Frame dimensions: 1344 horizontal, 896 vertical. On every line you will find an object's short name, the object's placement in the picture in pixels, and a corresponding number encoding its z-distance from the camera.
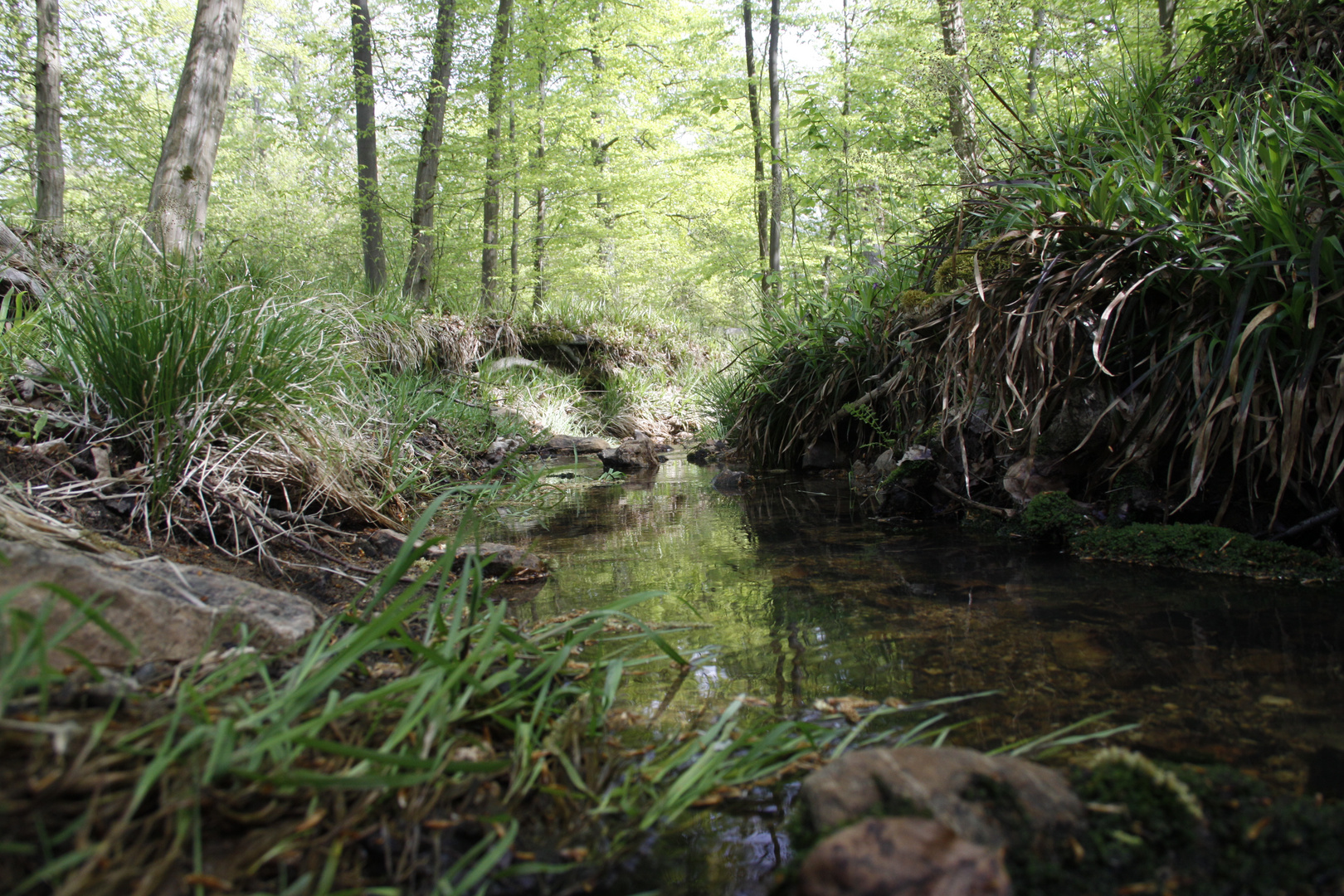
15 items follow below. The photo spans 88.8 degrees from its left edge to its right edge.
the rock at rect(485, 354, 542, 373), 8.87
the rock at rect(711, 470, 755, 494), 4.76
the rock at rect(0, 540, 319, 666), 1.14
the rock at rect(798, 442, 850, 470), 5.11
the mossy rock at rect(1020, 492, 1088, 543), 2.62
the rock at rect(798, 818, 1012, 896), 0.72
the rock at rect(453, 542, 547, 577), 2.39
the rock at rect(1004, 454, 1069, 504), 2.83
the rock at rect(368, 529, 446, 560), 2.48
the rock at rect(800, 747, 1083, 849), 0.86
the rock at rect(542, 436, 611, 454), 7.25
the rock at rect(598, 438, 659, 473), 6.29
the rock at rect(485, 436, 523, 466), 5.58
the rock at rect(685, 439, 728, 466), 6.73
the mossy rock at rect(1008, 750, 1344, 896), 0.79
